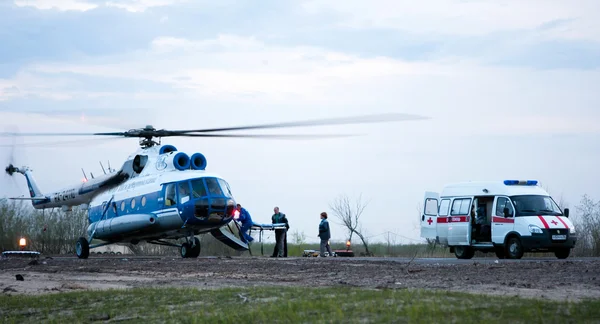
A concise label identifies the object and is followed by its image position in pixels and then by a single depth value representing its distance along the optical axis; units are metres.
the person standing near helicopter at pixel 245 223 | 34.22
